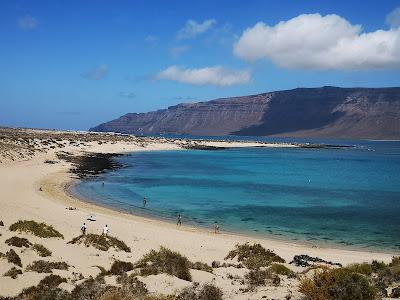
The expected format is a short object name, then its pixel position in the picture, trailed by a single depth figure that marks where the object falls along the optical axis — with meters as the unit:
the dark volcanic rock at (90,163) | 56.14
